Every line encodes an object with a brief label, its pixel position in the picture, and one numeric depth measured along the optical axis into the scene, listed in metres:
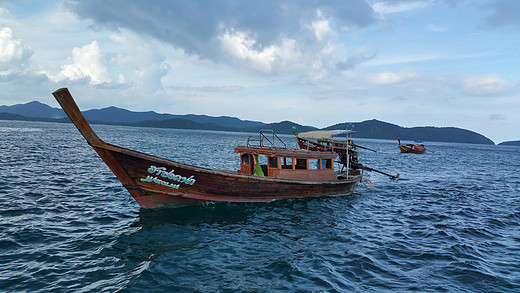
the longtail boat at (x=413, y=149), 76.36
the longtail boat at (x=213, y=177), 11.78
